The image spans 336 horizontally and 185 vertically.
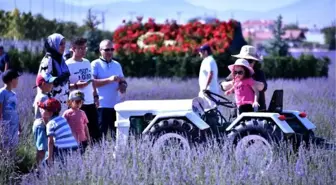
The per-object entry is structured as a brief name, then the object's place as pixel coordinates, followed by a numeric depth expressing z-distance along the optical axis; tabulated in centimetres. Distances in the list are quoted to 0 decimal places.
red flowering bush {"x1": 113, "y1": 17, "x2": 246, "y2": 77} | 4697
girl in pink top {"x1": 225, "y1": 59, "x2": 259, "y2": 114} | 1631
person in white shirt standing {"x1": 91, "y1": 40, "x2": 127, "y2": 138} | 1820
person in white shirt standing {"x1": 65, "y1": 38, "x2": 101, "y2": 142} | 1714
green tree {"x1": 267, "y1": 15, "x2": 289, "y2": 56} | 8856
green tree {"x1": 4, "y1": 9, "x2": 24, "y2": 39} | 11512
